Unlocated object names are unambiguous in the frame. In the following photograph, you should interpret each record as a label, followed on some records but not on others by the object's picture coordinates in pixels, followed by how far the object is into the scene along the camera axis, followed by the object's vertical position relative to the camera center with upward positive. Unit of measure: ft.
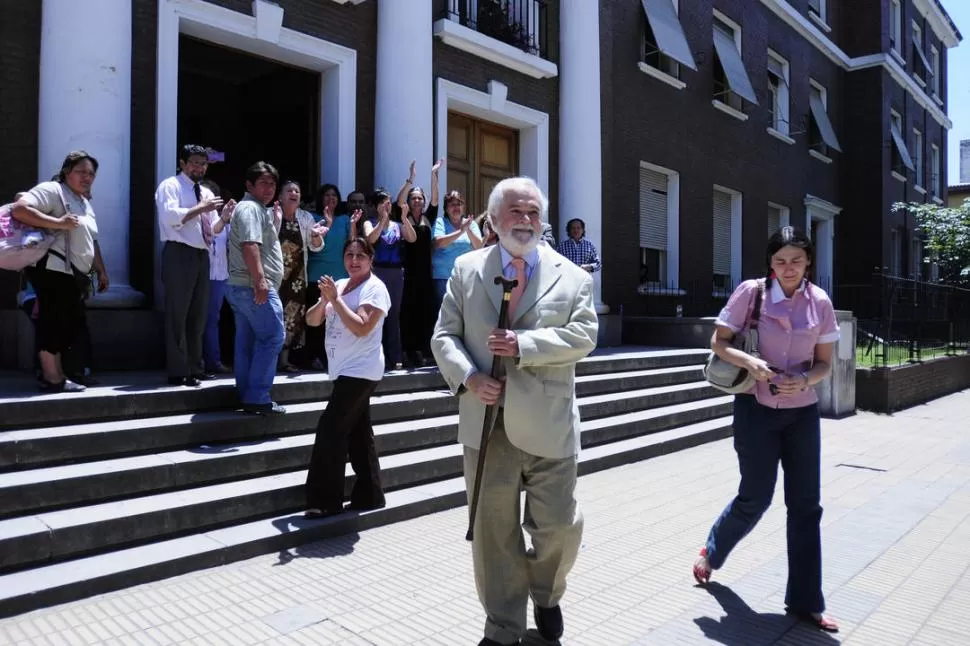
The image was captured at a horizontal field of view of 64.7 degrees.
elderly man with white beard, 10.30 -1.06
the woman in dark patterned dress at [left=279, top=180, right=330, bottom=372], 23.04 +1.95
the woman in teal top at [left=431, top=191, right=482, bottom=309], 26.32 +3.09
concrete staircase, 13.08 -3.18
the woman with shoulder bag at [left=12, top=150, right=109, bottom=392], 17.53 +1.51
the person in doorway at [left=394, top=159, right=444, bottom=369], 25.86 +1.40
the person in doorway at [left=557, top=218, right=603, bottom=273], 33.55 +3.58
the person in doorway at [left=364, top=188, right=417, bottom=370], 24.38 +1.89
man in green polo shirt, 17.95 +0.71
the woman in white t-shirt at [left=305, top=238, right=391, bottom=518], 15.97 -0.90
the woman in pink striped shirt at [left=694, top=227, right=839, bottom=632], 12.10 -1.12
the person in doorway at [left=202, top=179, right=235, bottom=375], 22.56 +0.89
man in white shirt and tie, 19.38 +1.80
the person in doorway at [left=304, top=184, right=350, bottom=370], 24.98 +2.18
